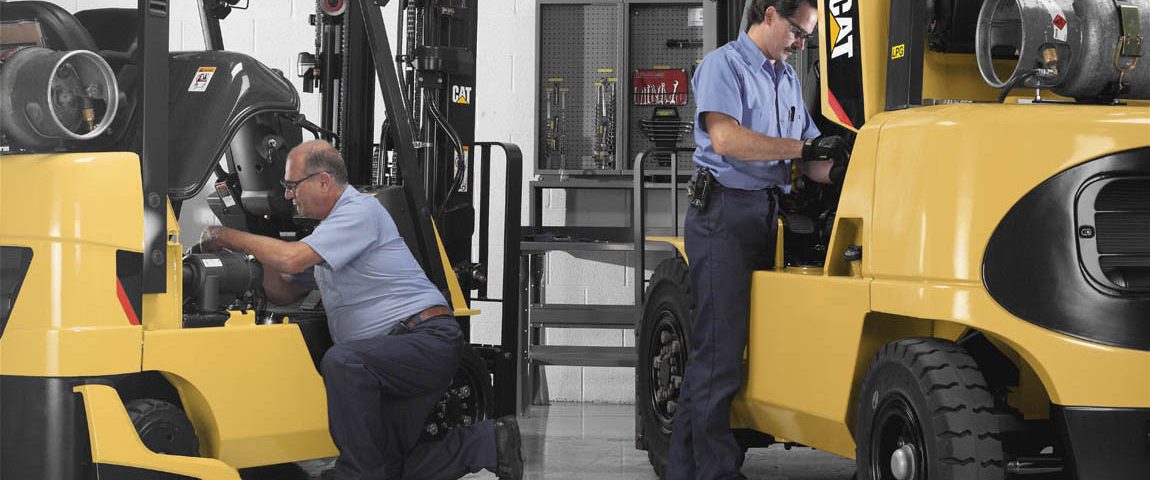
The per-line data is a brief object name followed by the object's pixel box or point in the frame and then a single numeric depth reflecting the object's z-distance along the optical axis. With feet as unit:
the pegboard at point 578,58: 32.22
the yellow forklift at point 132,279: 13.46
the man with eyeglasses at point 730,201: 16.11
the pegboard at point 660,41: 32.12
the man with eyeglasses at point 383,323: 16.66
